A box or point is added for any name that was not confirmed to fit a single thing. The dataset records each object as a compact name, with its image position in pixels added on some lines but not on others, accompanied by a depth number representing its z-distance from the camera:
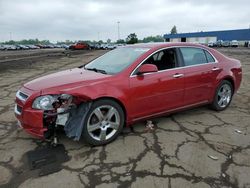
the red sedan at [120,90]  3.44
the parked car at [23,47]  63.25
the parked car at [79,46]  45.81
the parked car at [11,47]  59.09
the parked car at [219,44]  61.59
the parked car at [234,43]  60.16
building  70.15
